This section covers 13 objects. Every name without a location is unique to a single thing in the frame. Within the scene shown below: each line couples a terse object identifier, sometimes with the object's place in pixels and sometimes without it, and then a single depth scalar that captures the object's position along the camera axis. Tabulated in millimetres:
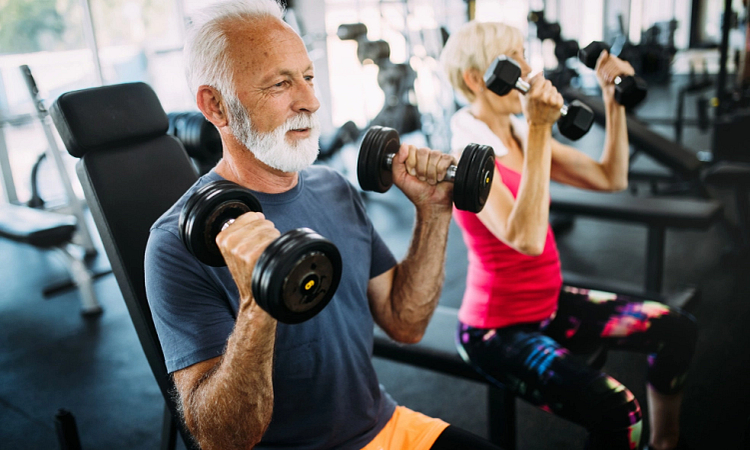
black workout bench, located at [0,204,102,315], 2919
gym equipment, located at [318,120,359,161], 4688
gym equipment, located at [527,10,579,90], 2193
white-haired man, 916
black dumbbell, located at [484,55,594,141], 1315
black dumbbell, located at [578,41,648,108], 1594
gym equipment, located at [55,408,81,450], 1385
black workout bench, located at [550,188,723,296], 2467
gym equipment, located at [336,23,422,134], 5176
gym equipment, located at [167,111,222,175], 1598
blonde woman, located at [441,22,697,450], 1336
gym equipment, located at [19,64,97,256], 2971
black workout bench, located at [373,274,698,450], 1499
